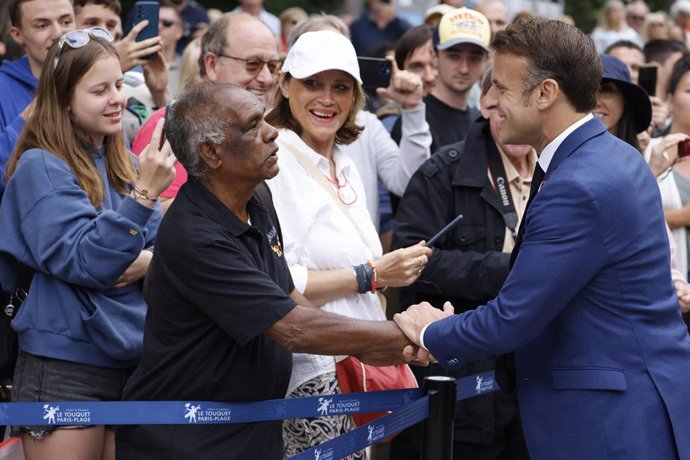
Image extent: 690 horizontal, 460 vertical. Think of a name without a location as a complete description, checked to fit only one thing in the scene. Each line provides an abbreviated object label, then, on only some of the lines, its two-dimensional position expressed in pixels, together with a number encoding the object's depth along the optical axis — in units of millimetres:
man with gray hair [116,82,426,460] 3707
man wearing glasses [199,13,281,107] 5898
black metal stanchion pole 4441
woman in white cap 4547
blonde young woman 4332
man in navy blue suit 3695
